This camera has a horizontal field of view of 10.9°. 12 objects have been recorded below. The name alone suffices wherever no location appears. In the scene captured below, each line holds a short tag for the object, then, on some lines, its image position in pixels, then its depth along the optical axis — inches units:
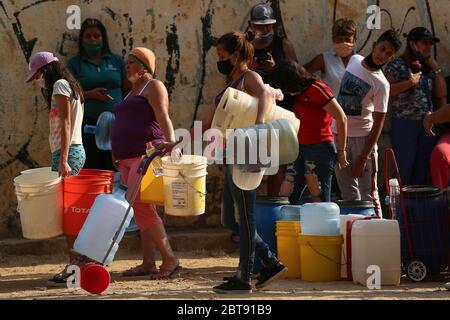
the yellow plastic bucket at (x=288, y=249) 733.0
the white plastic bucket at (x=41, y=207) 729.5
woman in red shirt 728.3
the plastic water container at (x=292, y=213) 740.0
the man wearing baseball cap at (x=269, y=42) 836.4
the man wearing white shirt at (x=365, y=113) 775.4
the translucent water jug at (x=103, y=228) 661.0
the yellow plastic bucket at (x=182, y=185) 690.0
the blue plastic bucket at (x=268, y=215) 745.8
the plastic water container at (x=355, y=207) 751.0
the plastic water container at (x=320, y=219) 714.4
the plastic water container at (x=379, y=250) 701.0
